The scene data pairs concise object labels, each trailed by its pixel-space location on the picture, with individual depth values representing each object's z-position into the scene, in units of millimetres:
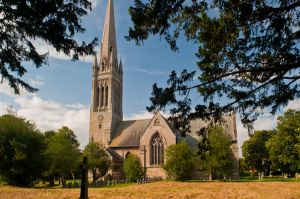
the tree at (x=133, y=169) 48188
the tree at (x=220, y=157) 42188
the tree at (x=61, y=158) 38625
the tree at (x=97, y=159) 47719
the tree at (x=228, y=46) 8180
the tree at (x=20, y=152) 30109
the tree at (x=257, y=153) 61812
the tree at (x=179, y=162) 42906
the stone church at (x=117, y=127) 51938
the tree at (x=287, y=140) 40500
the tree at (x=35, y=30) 7840
